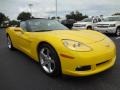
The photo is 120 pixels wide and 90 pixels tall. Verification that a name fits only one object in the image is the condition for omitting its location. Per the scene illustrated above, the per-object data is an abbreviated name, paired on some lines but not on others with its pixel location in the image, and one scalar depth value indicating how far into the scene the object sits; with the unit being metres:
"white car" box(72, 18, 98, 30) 6.70
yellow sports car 1.65
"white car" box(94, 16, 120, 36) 5.47
